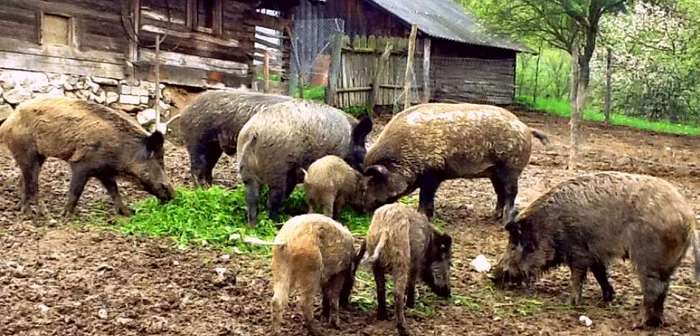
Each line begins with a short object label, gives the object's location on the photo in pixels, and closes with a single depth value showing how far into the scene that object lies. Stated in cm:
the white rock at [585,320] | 582
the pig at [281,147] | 765
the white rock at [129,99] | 1506
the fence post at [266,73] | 1731
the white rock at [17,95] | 1313
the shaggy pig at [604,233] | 566
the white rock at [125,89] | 1505
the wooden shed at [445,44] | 2498
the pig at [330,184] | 750
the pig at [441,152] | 820
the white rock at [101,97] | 1459
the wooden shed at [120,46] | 1348
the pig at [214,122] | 895
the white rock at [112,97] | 1484
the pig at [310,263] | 499
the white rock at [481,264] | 704
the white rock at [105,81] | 1466
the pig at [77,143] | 777
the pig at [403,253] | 535
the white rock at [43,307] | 528
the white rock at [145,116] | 1506
